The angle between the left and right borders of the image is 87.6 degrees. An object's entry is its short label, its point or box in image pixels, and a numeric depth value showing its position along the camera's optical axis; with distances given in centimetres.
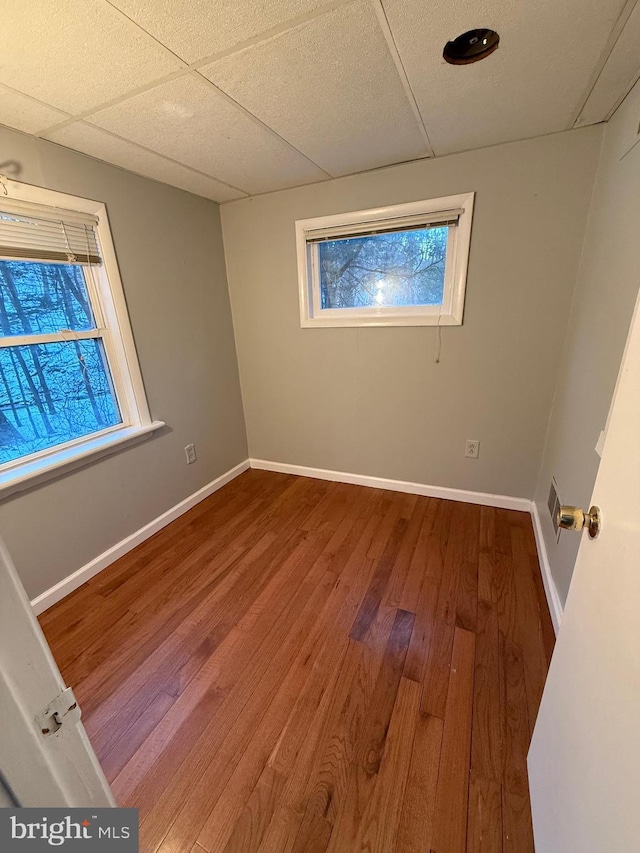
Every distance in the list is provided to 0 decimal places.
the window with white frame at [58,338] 149
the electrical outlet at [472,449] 223
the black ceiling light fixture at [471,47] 102
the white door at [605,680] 49
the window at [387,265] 195
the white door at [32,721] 40
